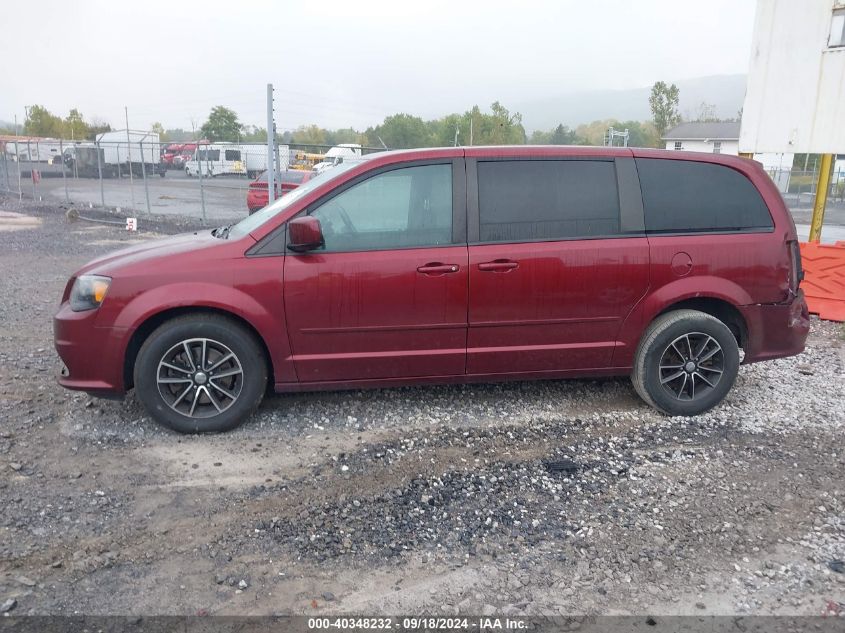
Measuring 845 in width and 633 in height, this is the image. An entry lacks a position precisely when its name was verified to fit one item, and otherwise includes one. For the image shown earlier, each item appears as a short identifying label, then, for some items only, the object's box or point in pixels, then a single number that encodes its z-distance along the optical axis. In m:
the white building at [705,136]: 55.06
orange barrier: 7.74
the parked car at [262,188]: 16.48
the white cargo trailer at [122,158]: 39.28
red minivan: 4.38
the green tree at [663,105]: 56.91
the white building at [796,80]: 8.41
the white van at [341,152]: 18.60
